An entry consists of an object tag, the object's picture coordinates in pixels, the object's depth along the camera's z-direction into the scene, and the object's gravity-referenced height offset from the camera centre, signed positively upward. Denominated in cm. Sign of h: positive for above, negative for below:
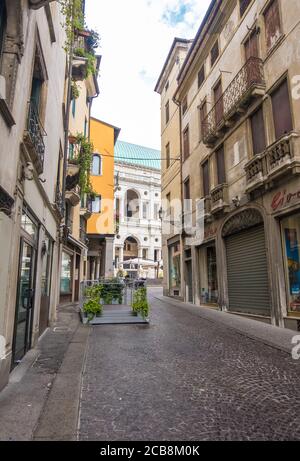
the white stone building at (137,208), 5409 +1371
